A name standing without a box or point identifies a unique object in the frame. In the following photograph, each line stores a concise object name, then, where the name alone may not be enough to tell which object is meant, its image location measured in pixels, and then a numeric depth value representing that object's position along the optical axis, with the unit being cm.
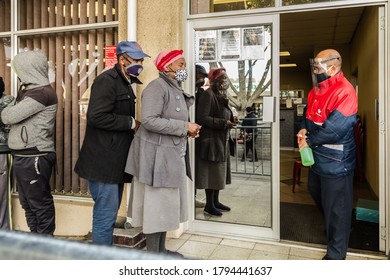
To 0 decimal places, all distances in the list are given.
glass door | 308
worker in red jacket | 249
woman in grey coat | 230
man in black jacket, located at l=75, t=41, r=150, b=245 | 229
